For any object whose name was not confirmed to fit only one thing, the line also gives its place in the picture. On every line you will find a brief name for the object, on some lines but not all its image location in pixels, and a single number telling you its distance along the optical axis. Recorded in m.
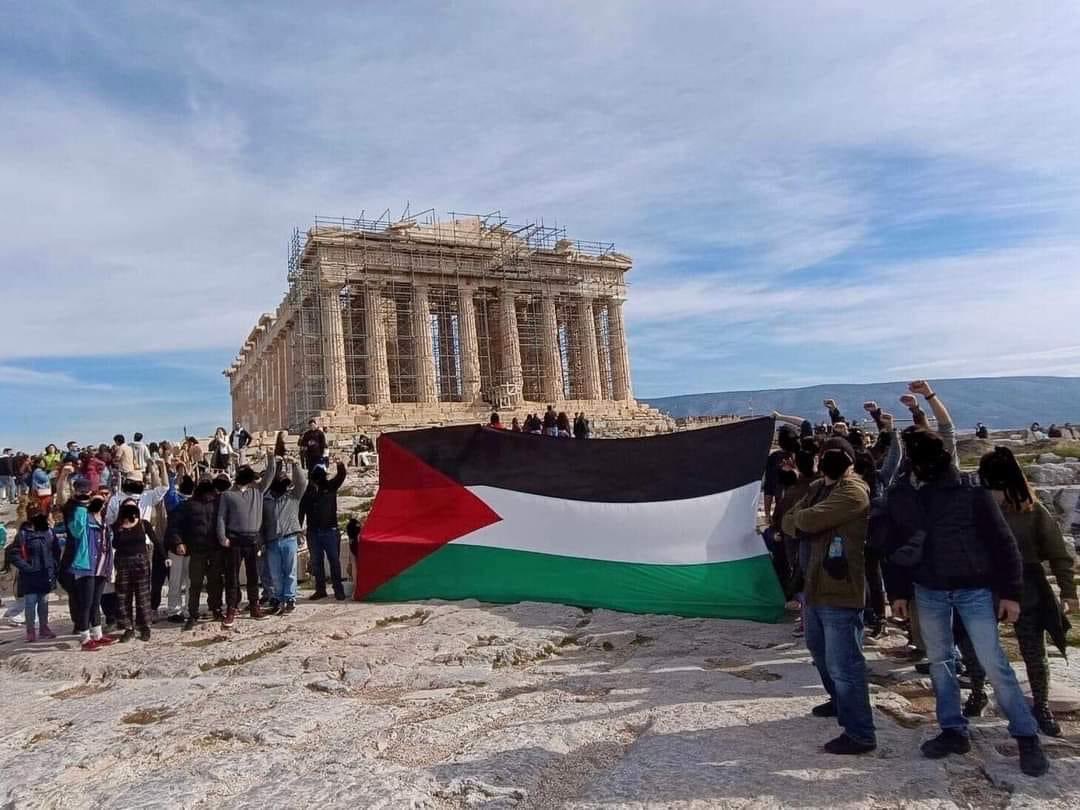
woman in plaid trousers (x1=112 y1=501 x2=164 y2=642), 7.88
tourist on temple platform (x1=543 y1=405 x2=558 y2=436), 19.85
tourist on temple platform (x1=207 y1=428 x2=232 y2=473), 16.34
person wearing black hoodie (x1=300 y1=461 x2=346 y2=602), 8.94
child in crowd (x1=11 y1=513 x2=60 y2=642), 7.99
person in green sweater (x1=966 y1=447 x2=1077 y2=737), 4.34
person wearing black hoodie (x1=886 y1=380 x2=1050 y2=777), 3.93
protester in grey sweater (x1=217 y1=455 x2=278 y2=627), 8.22
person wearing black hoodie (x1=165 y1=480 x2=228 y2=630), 8.19
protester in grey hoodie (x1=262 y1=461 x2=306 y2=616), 8.55
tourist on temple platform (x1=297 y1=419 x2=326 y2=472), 10.39
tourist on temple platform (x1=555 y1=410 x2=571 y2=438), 20.80
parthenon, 36.09
